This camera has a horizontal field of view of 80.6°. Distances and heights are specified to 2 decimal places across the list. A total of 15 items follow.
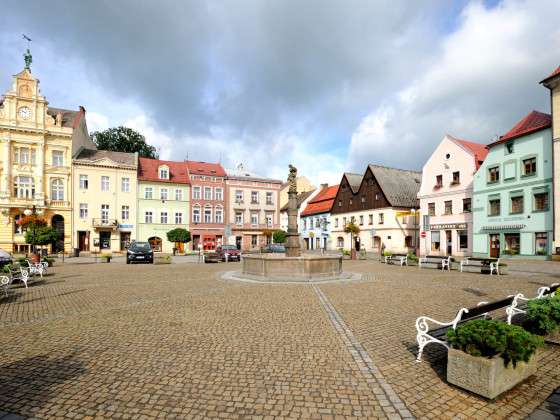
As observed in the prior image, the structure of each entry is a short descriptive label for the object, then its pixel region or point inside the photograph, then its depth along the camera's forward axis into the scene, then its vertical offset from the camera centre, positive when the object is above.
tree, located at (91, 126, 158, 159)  55.84 +14.23
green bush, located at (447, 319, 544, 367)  3.80 -1.40
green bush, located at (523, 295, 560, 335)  5.28 -1.46
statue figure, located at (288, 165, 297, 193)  16.09 +2.35
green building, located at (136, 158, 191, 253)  42.72 +2.72
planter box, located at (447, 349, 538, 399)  3.78 -1.82
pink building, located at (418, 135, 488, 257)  31.59 +2.73
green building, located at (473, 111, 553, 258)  24.33 +2.19
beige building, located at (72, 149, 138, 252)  38.97 +2.74
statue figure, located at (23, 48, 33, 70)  37.64 +18.80
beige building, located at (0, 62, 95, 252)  35.31 +6.84
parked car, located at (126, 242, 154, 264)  25.62 -2.33
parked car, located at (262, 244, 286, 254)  33.06 -2.67
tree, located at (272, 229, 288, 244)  41.71 -1.81
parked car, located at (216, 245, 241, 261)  28.51 -2.61
